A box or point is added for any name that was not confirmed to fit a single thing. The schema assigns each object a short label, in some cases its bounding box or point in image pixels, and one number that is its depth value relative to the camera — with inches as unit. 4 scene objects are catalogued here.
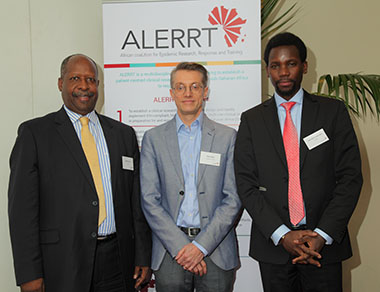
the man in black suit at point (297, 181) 83.5
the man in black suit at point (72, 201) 82.0
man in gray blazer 89.9
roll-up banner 118.6
